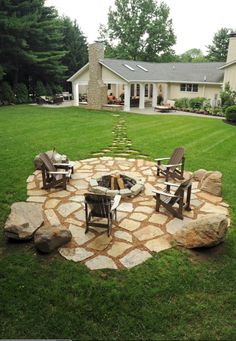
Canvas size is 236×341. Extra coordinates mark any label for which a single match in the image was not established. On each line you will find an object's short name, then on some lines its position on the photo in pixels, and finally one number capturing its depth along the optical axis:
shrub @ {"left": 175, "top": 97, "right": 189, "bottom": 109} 25.28
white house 23.75
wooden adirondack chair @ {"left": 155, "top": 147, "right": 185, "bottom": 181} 7.92
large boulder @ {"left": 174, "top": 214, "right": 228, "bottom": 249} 4.82
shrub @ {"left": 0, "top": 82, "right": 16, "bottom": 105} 26.97
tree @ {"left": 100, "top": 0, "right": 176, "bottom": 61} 42.66
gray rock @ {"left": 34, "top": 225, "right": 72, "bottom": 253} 4.74
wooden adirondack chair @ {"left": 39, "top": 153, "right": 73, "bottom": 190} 7.27
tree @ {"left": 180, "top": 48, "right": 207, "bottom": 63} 84.46
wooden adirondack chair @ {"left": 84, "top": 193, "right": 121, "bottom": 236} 5.18
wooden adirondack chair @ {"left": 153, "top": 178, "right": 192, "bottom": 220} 5.89
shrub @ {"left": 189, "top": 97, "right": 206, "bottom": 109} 24.38
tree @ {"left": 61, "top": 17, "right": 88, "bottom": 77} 34.75
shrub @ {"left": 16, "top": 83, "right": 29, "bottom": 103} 28.67
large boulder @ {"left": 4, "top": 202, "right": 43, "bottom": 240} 5.04
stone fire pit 6.83
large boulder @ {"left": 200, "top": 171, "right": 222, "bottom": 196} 7.11
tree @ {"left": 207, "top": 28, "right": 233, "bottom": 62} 48.00
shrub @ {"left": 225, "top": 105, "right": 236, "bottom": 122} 18.41
